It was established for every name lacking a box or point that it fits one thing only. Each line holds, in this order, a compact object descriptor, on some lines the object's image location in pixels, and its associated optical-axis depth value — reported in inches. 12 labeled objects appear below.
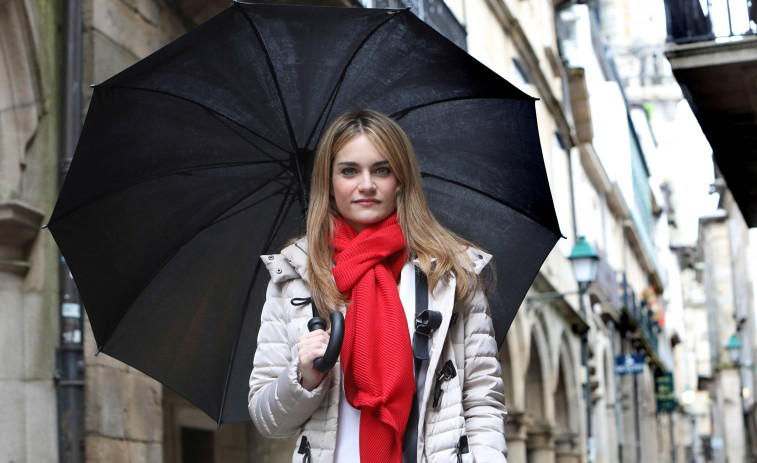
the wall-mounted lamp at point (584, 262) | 624.4
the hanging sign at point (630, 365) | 1091.3
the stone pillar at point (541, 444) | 837.5
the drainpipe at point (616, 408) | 1186.0
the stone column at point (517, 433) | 719.7
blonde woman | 128.5
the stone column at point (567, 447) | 938.7
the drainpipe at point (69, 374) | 292.0
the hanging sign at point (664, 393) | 1715.1
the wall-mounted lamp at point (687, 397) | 2203.2
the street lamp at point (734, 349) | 1590.4
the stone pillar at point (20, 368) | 292.4
